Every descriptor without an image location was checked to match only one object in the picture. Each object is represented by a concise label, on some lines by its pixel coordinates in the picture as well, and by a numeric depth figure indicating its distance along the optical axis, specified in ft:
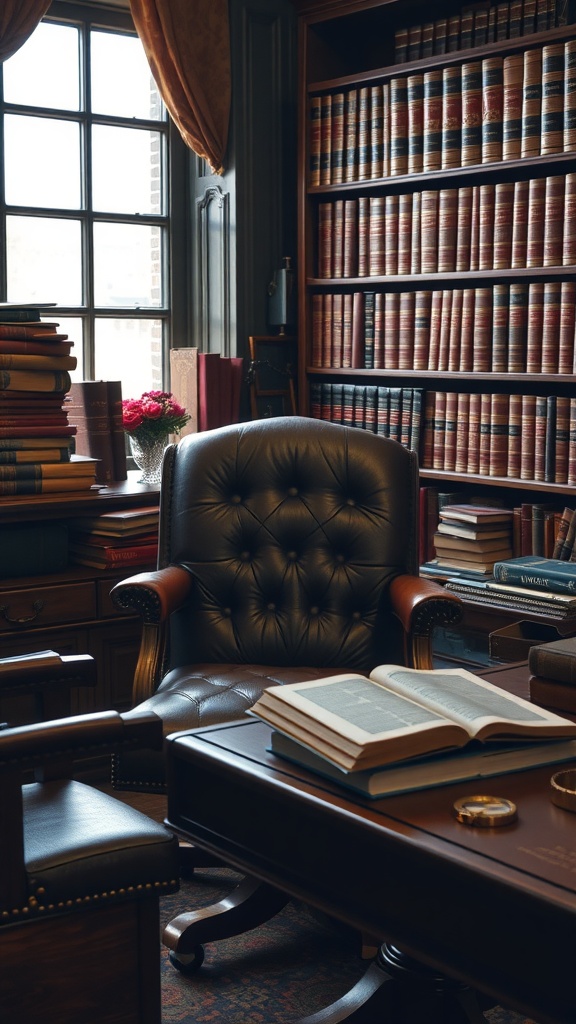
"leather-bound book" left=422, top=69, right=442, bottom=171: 11.47
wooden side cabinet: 10.35
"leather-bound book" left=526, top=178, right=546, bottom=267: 10.77
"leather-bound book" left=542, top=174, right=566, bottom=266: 10.62
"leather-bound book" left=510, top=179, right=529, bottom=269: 10.93
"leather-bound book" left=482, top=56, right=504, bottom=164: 10.94
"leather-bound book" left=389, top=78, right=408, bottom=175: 11.79
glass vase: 11.75
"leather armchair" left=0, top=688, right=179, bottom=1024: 5.30
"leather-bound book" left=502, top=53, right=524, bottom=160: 10.79
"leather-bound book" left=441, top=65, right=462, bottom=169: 11.32
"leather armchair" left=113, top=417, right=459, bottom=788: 9.04
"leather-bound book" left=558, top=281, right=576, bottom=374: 10.65
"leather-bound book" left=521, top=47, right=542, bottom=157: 10.63
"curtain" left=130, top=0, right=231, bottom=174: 11.93
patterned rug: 6.84
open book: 4.55
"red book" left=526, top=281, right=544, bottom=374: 10.90
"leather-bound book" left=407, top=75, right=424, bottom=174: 11.64
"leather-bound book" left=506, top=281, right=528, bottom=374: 11.05
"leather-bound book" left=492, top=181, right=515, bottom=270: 11.03
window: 12.10
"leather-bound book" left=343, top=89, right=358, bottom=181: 12.26
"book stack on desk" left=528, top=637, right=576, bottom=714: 5.65
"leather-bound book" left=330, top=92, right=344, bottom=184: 12.39
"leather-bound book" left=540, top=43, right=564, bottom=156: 10.47
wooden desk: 3.83
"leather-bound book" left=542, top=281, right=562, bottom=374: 10.76
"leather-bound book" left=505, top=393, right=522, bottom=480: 11.17
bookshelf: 10.78
